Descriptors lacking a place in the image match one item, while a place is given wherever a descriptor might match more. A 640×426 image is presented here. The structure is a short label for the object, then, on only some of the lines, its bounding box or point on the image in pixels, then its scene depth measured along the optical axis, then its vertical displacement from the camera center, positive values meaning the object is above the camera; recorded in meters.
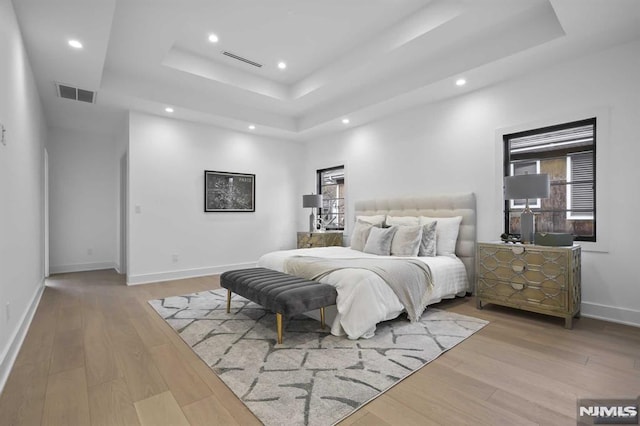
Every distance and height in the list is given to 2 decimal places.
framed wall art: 5.53 +0.32
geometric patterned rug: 1.75 -1.08
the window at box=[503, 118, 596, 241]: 3.31 +0.44
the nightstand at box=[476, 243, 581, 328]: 2.87 -0.68
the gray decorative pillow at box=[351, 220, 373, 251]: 4.38 -0.38
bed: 2.63 -0.63
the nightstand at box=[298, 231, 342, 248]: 5.64 -0.54
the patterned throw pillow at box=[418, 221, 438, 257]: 3.91 -0.40
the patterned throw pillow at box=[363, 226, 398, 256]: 3.99 -0.42
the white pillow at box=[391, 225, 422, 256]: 3.84 -0.40
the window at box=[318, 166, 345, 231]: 6.15 +0.26
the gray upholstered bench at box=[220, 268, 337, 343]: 2.45 -0.70
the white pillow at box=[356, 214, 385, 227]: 4.58 -0.15
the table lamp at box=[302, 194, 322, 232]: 5.94 +0.15
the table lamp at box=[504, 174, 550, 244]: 3.08 +0.18
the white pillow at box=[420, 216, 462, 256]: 4.00 -0.34
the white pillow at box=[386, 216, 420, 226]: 4.32 -0.17
